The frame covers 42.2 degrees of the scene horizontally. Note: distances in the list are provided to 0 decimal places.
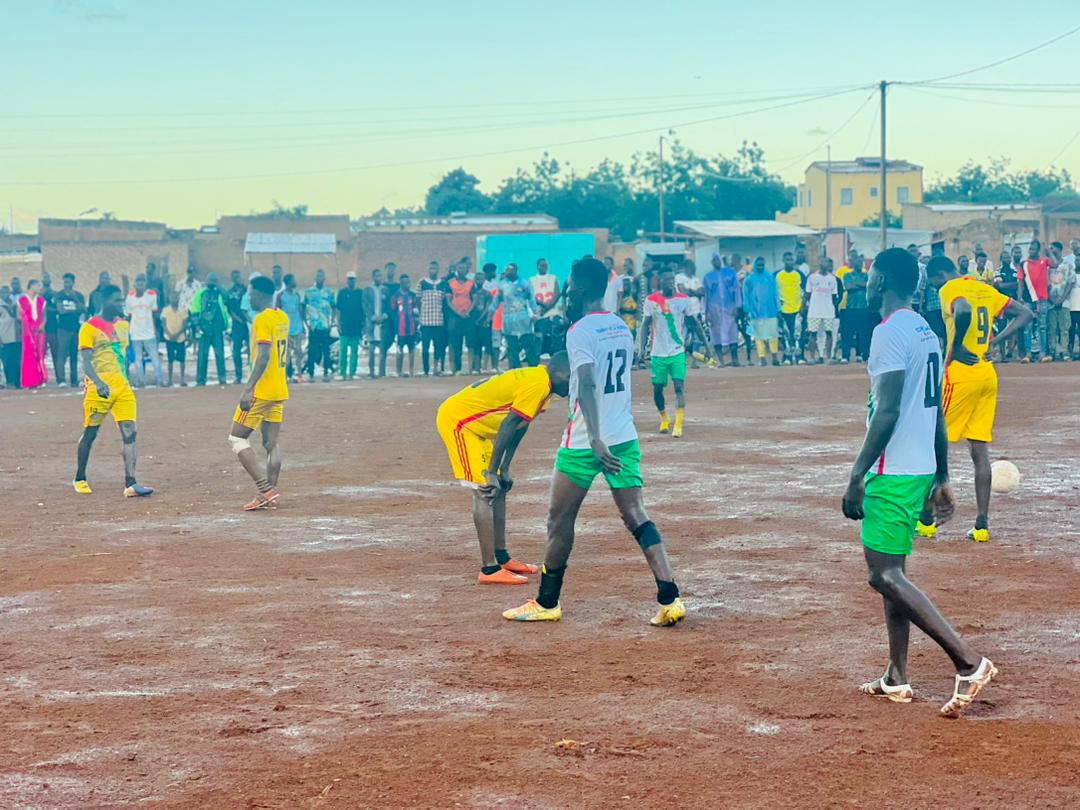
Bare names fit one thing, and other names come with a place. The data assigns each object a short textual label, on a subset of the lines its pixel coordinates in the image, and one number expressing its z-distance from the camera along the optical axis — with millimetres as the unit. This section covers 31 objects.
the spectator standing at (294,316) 25516
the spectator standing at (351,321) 26766
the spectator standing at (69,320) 26125
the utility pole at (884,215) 38659
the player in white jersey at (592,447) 7688
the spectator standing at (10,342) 26219
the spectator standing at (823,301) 27928
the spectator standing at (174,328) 26844
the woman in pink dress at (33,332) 26047
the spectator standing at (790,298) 28359
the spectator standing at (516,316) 26500
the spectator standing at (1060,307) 26672
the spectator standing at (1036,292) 26703
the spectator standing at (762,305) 27922
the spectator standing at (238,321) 26375
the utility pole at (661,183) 65200
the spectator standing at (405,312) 27859
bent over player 8781
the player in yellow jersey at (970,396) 9992
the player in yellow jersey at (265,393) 12125
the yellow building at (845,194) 93062
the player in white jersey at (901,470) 6090
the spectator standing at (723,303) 28328
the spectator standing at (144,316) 25812
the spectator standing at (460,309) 27078
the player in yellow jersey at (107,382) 13180
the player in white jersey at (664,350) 16812
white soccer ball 10828
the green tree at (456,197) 73438
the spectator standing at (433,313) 27094
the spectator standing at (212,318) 25938
